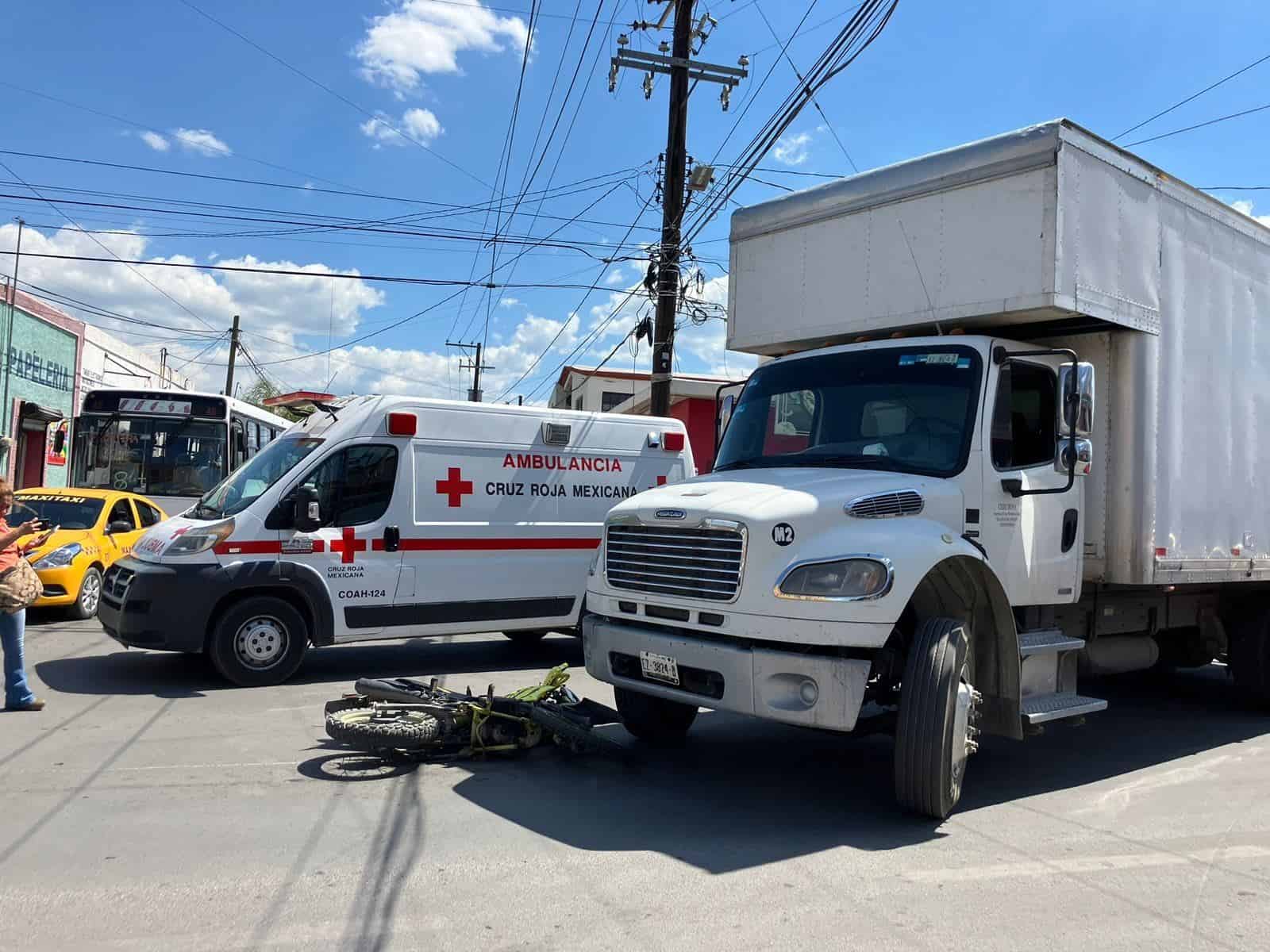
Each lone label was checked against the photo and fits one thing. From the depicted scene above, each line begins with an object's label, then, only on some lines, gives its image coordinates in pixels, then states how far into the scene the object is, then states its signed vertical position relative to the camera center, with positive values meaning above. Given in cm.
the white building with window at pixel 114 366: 3133 +456
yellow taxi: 1147 -44
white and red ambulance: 836 -23
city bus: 1562 +89
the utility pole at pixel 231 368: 4538 +611
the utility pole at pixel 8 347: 2509 +365
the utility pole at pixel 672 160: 1521 +547
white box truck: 520 +43
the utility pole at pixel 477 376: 5756 +789
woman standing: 719 -102
